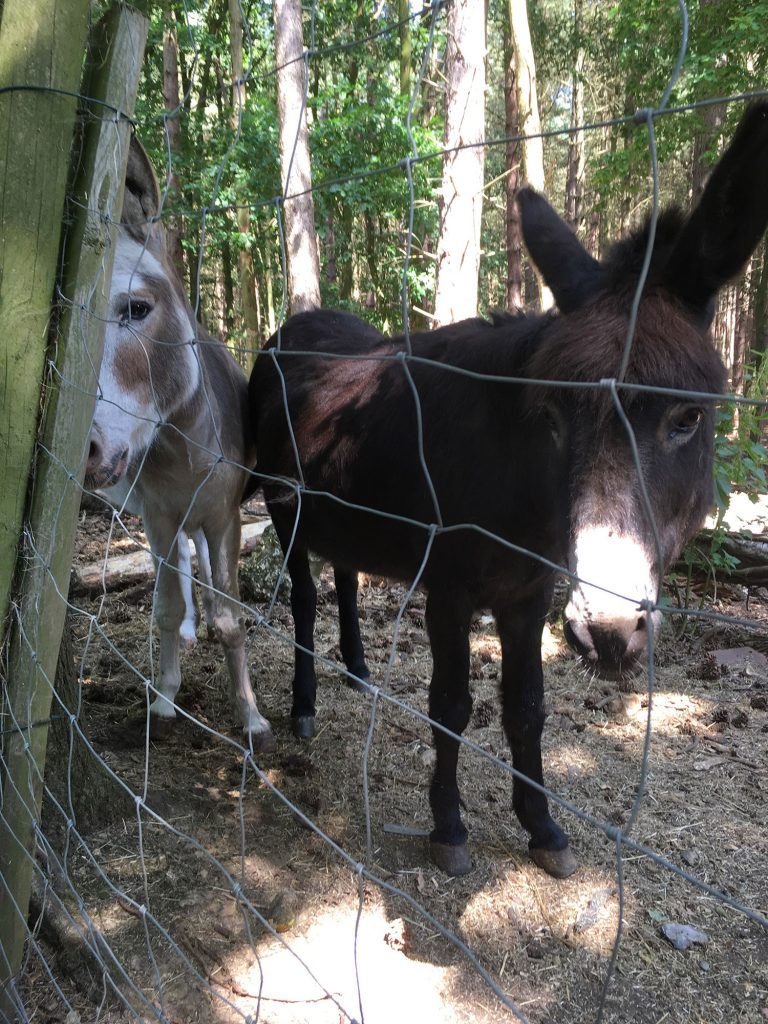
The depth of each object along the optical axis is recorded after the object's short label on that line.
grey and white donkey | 2.47
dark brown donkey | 1.49
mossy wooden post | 1.77
